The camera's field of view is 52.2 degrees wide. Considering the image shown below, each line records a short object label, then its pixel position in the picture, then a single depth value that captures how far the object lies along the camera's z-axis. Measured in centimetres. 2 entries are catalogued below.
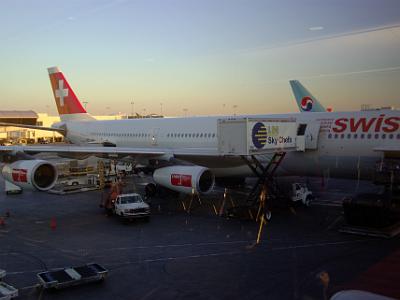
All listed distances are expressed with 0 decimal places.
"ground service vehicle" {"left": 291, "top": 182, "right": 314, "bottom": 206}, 2019
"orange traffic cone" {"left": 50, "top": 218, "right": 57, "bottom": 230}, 1667
